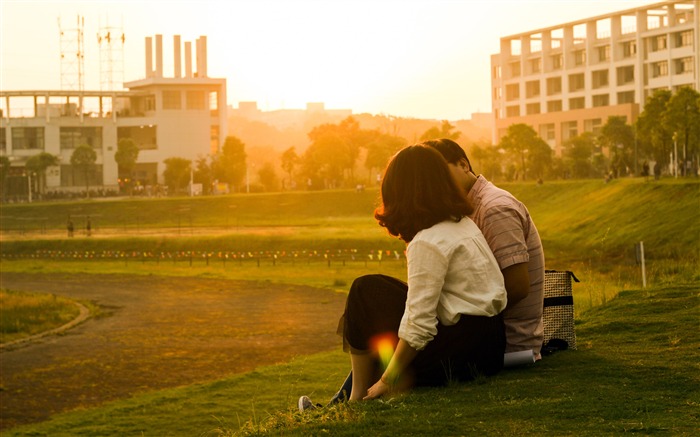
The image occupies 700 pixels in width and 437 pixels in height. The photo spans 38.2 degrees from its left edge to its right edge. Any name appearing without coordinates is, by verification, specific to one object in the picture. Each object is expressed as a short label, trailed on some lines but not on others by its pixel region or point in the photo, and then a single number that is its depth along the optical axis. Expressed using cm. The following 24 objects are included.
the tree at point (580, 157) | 8769
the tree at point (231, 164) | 11675
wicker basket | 837
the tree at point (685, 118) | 5681
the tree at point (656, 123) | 6112
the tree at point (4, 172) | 11494
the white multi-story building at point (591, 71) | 9562
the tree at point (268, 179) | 11662
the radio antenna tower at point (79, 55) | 12150
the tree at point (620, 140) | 8075
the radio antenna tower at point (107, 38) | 12350
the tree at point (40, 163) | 11375
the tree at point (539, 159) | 8581
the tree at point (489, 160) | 9250
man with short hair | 709
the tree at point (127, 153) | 11862
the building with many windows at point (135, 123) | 12631
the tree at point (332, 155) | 10600
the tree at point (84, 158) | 11794
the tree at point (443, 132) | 8481
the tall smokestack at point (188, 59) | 13412
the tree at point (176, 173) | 11844
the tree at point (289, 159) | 11400
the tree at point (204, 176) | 11931
